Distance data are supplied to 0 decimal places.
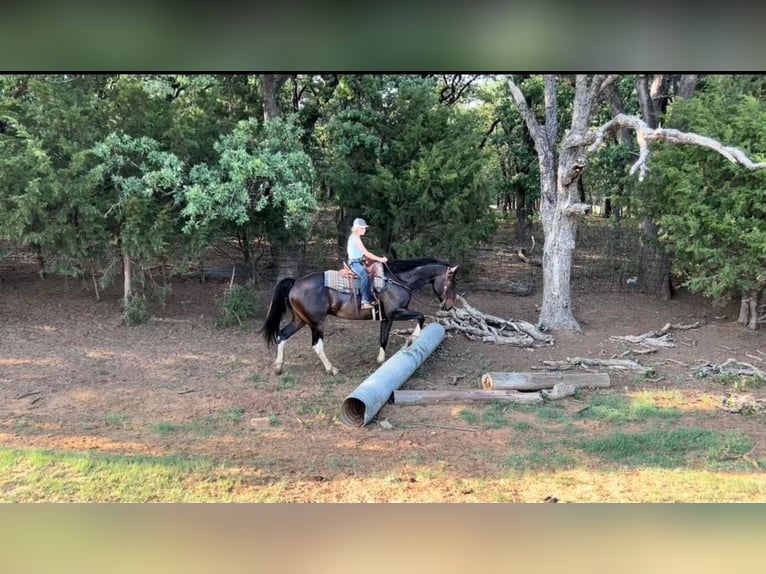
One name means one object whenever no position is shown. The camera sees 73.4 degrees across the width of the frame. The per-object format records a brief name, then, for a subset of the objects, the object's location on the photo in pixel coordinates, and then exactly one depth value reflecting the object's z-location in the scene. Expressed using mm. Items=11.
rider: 6629
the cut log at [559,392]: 6109
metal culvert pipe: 5371
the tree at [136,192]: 7777
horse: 6910
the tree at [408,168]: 9812
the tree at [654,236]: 10898
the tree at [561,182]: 8367
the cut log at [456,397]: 5930
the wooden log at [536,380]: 6203
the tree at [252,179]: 7777
